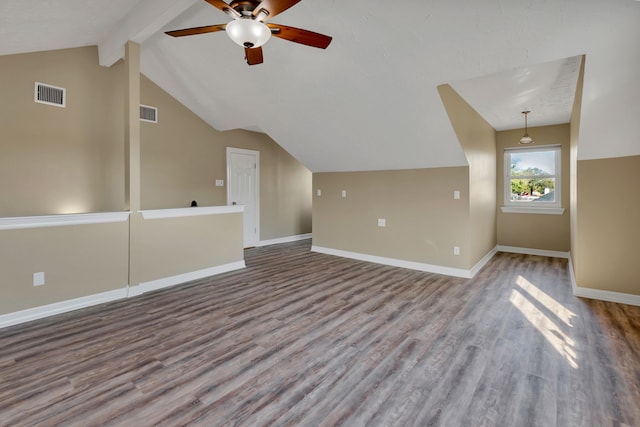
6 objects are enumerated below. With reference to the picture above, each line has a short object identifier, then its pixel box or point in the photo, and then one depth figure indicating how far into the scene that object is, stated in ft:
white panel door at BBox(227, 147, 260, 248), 21.27
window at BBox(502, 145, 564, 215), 19.93
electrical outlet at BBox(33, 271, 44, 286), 10.15
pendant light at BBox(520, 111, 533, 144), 18.06
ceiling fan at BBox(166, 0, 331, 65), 6.68
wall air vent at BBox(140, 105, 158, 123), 16.48
